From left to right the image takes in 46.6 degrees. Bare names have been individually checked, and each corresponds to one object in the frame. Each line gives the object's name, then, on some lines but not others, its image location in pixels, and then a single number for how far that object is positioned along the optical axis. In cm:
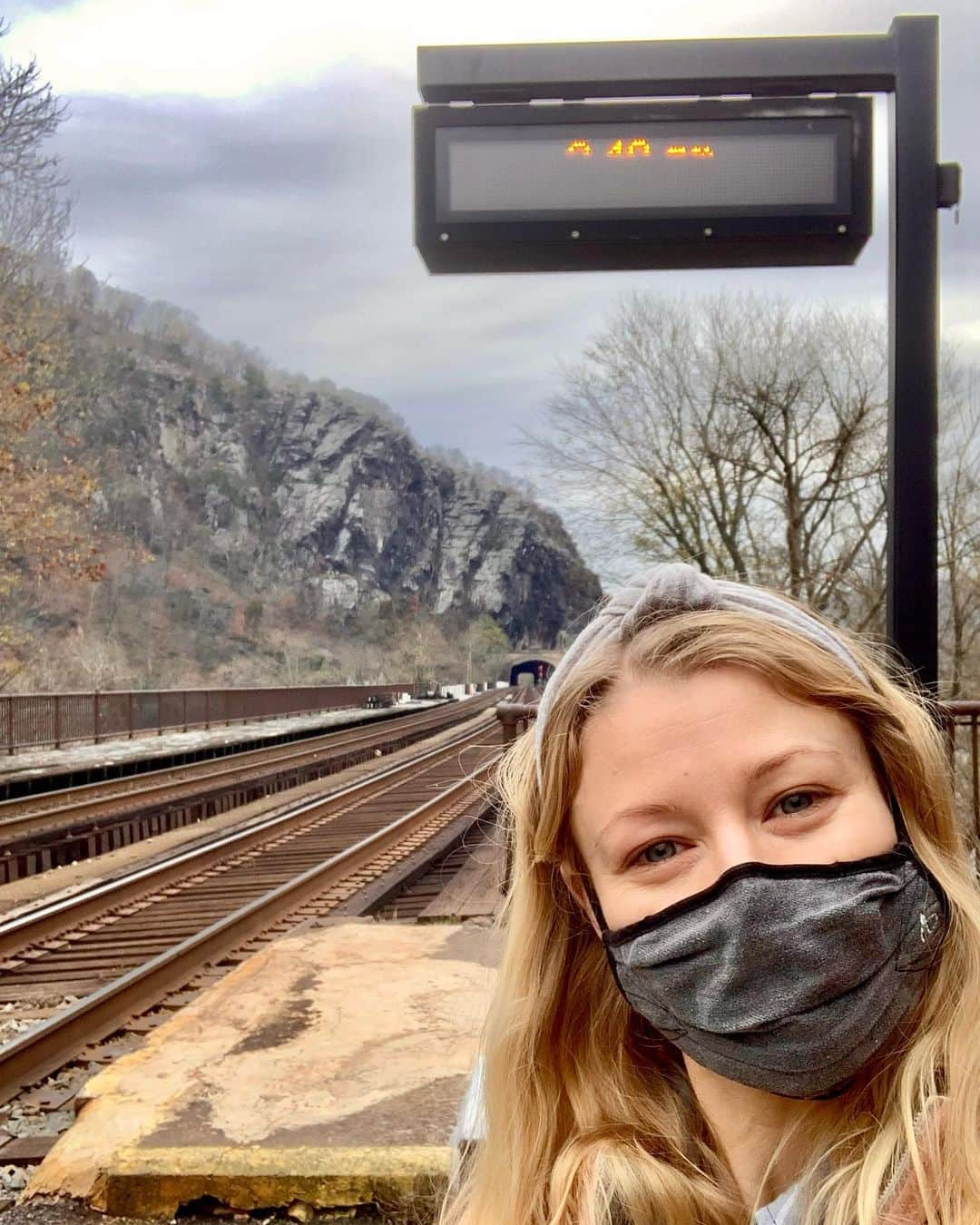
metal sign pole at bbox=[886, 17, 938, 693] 400
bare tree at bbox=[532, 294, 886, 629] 1532
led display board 408
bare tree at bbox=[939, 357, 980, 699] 1404
